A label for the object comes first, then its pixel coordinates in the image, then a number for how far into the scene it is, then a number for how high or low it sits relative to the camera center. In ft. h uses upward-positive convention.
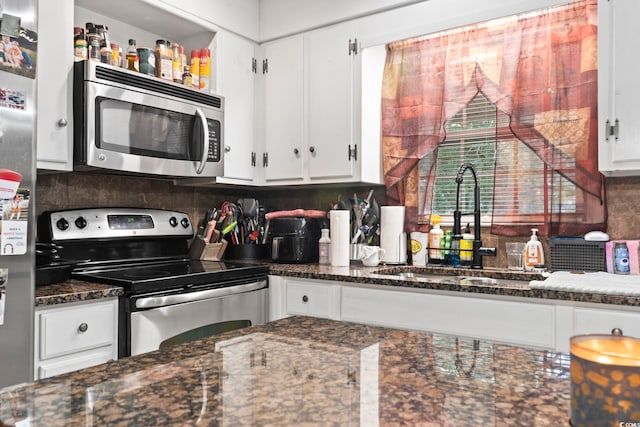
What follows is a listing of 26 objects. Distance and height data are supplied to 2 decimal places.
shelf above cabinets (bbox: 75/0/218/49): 8.41 +3.45
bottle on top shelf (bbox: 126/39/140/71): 8.20 +2.54
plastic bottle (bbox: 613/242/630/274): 7.14 -0.62
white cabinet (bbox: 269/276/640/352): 5.85 -1.31
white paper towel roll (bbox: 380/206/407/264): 8.98 -0.40
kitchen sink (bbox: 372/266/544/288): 7.23 -0.98
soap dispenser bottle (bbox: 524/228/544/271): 7.98 -0.64
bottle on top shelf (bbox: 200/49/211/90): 9.33 +2.69
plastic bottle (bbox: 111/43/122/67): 7.86 +2.48
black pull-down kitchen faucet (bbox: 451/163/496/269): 8.18 -0.23
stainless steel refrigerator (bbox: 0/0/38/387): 5.06 +0.27
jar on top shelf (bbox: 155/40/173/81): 8.58 +2.60
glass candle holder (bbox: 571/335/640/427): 1.64 -0.56
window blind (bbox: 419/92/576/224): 8.33 +0.73
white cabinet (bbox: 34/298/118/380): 5.64 -1.47
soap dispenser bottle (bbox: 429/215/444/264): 8.85 -0.52
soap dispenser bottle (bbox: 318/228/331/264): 9.21 -0.63
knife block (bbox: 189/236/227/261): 9.55 -0.71
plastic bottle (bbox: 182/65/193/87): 8.96 +2.39
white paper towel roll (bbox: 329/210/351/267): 8.64 -0.41
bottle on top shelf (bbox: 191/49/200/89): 9.14 +2.68
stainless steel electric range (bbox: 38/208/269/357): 6.60 -0.90
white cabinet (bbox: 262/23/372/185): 9.25 +2.03
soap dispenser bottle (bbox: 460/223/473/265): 8.50 -0.59
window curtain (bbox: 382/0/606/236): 7.72 +2.02
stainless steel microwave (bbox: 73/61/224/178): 7.13 +1.40
